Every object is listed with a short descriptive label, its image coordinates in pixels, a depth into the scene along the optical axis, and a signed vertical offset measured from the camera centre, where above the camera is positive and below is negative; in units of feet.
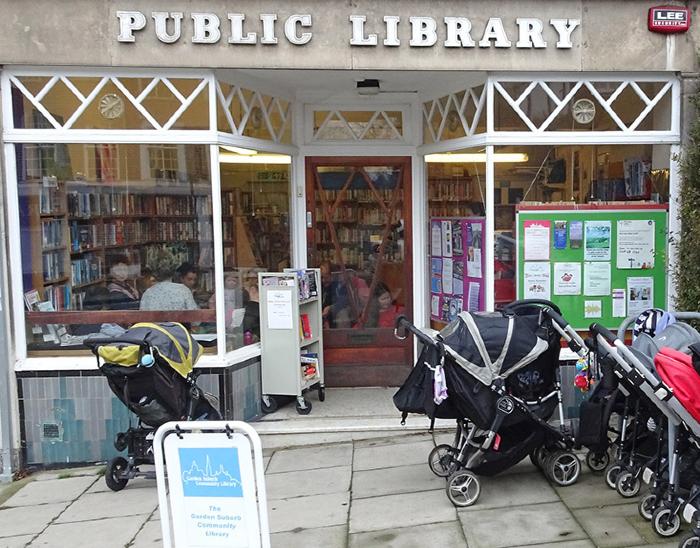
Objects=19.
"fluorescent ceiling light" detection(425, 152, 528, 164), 22.29 +2.30
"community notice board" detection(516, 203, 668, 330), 22.45 -0.91
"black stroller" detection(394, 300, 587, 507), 16.06 -3.57
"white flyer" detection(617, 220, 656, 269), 22.43 -0.44
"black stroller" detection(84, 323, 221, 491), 17.30 -3.56
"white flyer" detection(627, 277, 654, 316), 22.61 -2.05
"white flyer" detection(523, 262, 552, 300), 22.54 -1.58
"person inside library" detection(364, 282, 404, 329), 26.37 -2.71
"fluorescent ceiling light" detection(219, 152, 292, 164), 22.04 +2.43
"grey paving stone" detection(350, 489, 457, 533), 16.10 -6.38
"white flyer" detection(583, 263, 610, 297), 22.56 -1.59
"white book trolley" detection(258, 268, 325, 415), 23.17 -3.33
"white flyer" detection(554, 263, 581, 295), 22.53 -1.55
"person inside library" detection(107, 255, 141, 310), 22.16 -1.53
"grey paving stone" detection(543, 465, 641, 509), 16.57 -6.22
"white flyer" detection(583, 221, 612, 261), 22.48 -0.31
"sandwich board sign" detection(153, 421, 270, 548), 13.19 -4.60
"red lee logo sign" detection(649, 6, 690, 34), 21.09 +6.04
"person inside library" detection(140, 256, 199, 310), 22.21 -1.75
